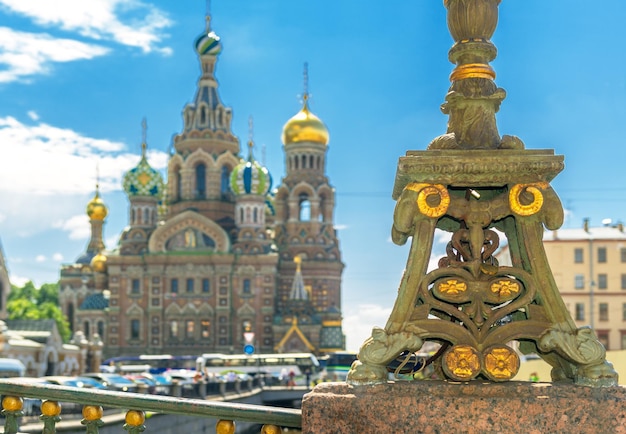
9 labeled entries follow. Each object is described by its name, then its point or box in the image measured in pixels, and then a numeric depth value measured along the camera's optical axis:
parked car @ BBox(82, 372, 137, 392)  29.00
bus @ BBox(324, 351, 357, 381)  45.34
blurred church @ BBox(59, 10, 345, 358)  53.47
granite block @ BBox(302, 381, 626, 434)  2.86
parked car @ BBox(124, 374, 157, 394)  30.92
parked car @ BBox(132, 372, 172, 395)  25.14
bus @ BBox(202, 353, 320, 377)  45.84
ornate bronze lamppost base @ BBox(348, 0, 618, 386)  3.01
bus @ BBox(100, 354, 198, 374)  49.84
